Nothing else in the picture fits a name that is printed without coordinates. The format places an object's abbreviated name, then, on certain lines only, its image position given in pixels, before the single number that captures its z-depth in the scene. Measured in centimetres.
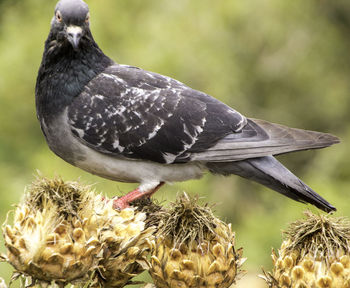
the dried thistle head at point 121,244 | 667
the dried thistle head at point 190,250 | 675
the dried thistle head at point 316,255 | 655
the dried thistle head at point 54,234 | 628
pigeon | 994
